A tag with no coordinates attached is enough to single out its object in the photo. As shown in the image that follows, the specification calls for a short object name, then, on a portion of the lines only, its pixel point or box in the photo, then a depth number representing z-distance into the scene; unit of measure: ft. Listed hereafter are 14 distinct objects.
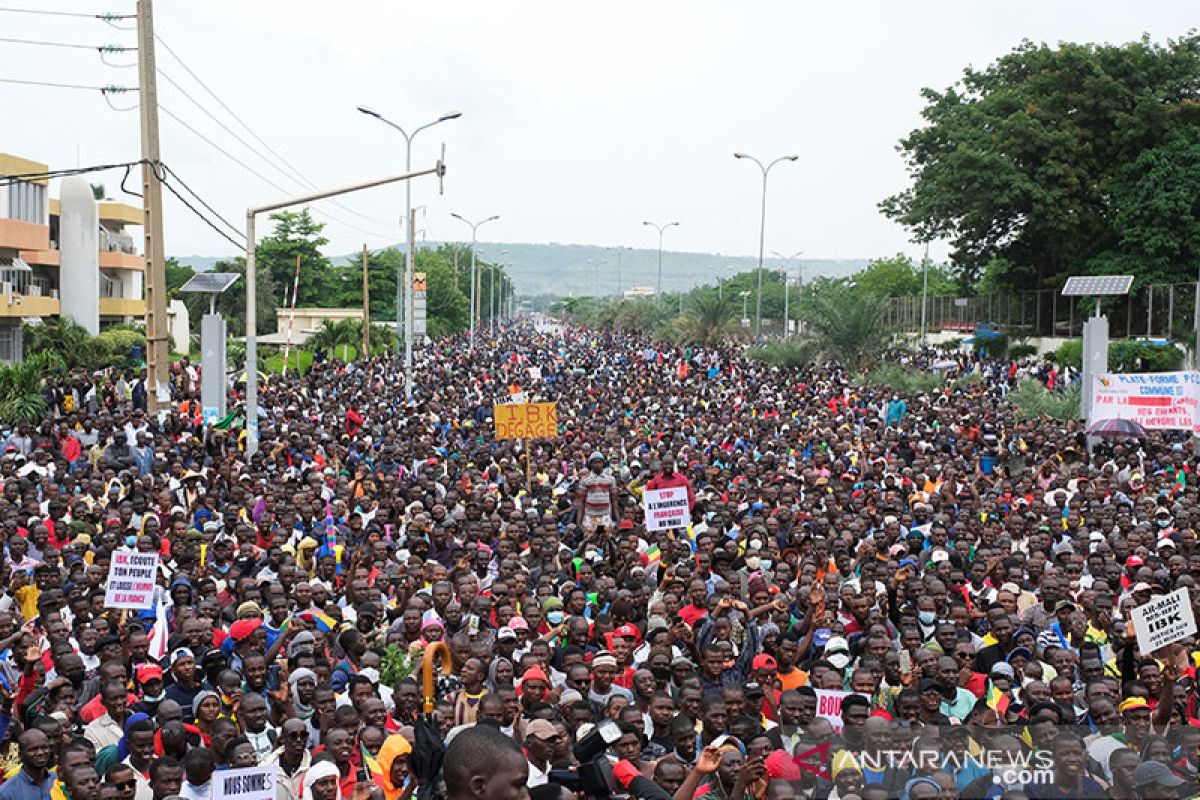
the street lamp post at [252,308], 60.34
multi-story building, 128.67
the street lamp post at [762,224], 159.88
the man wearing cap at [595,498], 43.65
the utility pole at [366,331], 149.59
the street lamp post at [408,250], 103.28
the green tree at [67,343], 111.34
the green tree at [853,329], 123.85
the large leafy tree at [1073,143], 136.26
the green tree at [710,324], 181.16
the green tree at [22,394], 70.49
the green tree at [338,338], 157.38
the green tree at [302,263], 293.43
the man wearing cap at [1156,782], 17.63
